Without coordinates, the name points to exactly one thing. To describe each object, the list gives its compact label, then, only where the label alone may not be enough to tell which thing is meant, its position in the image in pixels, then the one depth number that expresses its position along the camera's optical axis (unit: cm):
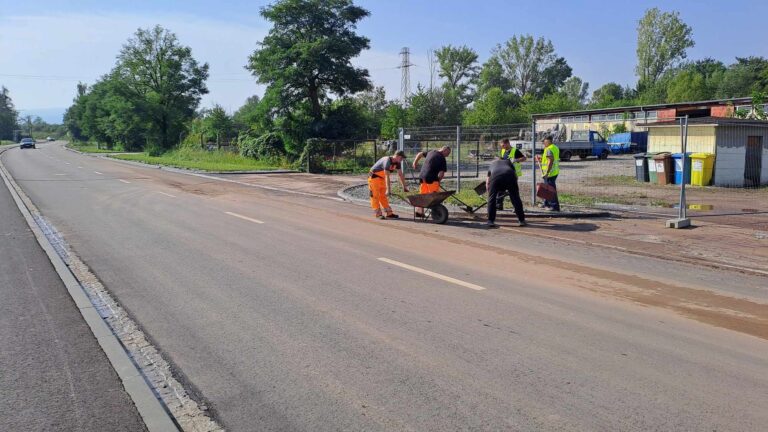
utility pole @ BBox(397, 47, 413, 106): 8852
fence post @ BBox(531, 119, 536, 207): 1505
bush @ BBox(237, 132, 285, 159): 3644
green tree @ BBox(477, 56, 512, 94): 8738
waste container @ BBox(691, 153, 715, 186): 2122
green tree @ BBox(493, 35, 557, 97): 9025
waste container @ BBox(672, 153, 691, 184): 2154
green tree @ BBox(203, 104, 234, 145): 5819
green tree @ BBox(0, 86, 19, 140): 13925
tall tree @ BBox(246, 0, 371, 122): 3444
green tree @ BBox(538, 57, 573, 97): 9094
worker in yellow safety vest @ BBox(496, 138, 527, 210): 1403
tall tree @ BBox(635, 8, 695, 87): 7688
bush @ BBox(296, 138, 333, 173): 3206
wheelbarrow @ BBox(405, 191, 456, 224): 1279
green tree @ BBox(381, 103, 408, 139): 5508
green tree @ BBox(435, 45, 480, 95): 8994
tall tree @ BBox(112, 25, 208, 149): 6281
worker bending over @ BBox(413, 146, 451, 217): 1328
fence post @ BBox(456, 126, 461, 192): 1745
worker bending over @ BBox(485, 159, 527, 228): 1234
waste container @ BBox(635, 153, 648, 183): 2308
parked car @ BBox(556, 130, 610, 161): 4000
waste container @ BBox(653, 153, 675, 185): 2183
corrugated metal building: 2127
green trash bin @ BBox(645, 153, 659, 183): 2239
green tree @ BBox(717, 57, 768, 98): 6694
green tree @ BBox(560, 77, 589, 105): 10141
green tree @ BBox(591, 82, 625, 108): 9724
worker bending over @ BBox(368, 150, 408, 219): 1345
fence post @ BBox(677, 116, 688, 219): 1205
